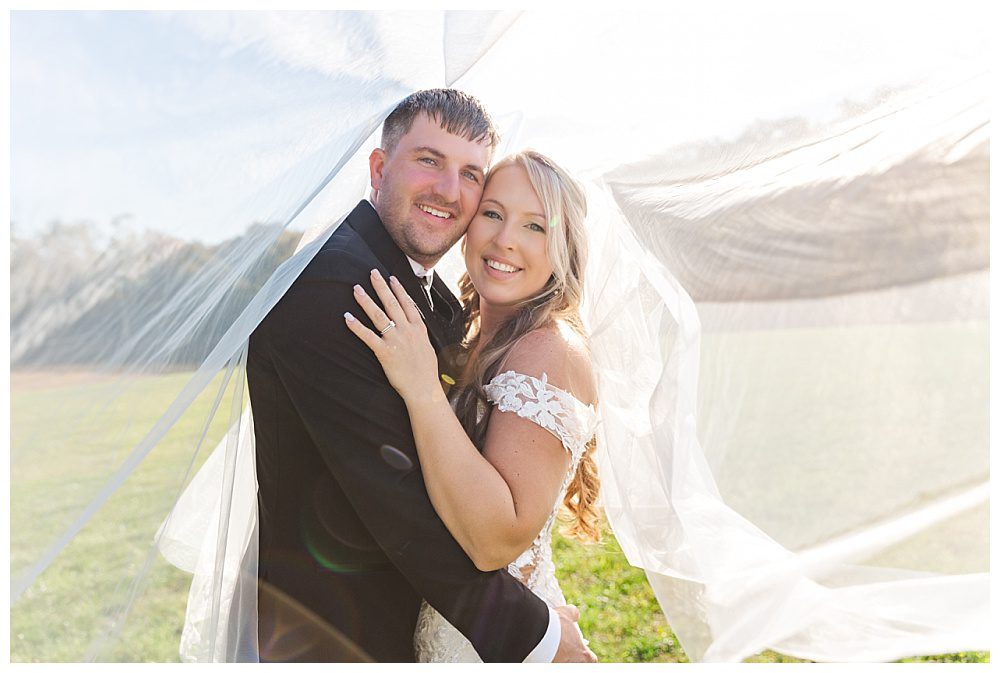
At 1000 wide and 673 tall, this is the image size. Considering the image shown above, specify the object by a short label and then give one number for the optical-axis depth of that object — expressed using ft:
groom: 7.13
